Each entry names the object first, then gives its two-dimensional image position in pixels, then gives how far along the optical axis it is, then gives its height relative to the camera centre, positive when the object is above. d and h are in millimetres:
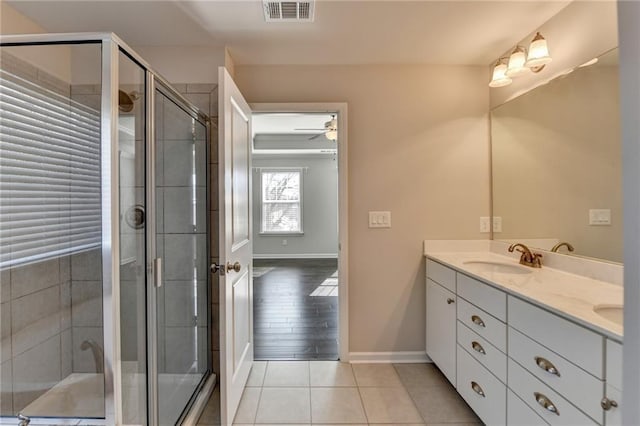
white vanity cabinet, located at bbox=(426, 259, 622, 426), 1019 -654
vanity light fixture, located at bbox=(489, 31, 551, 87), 1847 +976
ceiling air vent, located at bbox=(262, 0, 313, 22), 1723 +1198
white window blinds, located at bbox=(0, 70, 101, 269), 1526 +210
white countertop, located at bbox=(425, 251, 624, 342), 1063 -375
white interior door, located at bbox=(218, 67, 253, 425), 1640 -205
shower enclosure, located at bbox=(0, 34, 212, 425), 1188 -109
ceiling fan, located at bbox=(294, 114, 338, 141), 3934 +1085
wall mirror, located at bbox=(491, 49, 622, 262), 1533 +292
